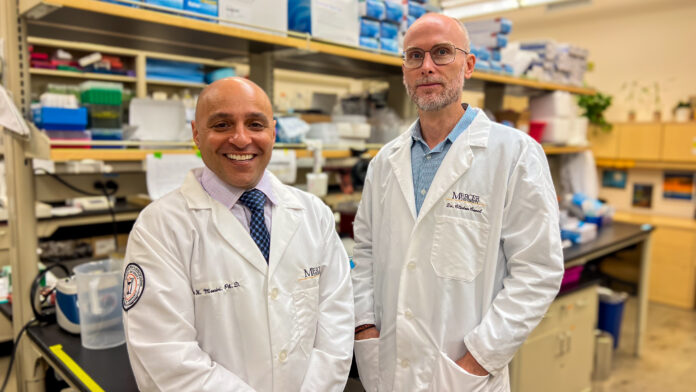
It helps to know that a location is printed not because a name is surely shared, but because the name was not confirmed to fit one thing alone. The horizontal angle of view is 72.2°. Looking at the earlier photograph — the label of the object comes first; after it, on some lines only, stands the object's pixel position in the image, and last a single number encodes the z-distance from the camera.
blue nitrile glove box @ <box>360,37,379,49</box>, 2.19
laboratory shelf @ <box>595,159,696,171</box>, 4.93
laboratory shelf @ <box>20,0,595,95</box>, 1.43
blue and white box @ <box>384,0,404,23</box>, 2.28
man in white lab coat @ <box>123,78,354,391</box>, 1.02
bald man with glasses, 1.28
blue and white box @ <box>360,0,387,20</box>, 2.16
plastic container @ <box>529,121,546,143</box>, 3.58
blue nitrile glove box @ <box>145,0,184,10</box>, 1.54
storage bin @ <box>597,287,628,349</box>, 3.41
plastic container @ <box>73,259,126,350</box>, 1.40
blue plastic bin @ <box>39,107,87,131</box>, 1.57
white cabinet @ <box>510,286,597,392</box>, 2.32
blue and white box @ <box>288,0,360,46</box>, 1.96
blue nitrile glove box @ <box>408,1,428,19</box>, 2.50
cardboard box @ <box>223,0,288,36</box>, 1.71
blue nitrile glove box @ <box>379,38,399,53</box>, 2.28
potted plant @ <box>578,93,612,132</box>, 5.32
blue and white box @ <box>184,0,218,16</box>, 1.62
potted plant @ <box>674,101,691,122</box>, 4.88
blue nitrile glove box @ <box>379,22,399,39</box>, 2.29
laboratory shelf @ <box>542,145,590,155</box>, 3.50
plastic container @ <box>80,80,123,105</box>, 1.83
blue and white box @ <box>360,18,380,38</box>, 2.18
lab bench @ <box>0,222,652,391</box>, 1.29
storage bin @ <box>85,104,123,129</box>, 1.83
